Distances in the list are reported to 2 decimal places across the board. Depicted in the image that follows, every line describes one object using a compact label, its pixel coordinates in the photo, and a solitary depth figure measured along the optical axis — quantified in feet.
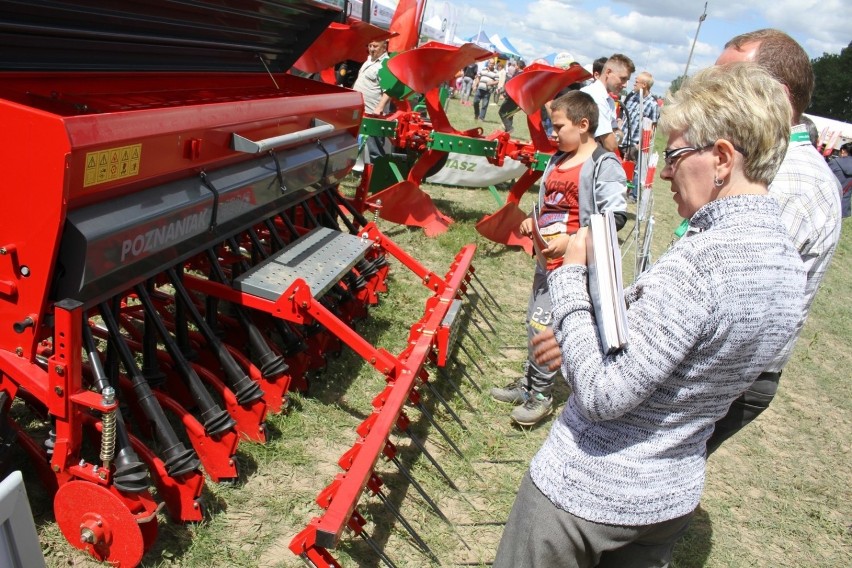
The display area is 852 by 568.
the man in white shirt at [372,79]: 24.84
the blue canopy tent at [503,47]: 85.76
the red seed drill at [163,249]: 6.43
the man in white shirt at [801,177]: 6.30
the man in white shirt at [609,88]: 16.42
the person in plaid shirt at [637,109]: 29.35
